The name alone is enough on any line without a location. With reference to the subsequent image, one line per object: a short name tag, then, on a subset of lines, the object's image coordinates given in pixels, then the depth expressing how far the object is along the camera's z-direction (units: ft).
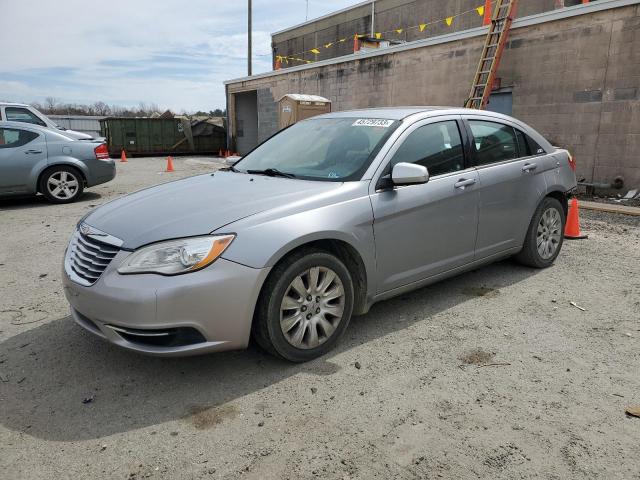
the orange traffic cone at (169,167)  51.80
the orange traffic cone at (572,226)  21.59
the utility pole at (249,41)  98.94
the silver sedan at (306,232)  9.34
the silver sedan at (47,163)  28.60
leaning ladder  35.27
